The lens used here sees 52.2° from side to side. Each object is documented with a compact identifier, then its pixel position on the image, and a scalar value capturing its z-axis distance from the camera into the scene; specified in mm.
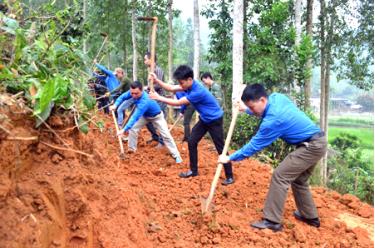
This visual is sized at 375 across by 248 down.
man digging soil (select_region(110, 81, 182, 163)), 6645
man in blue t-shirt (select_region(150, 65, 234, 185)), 5727
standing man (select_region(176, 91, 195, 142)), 8039
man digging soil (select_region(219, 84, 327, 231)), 4277
